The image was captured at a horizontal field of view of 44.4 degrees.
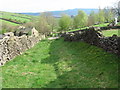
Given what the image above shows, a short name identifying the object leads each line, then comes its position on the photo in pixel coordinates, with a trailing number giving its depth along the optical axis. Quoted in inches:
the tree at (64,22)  3831.2
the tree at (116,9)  2451.3
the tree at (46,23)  3774.6
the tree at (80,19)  4151.1
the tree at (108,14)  3983.8
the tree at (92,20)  4917.3
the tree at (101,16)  4409.0
